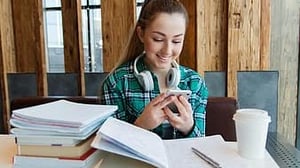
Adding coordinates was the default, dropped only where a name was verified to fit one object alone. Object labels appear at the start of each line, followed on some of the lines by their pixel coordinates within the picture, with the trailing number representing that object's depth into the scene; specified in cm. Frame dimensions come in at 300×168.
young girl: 148
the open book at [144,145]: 85
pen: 93
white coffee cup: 96
